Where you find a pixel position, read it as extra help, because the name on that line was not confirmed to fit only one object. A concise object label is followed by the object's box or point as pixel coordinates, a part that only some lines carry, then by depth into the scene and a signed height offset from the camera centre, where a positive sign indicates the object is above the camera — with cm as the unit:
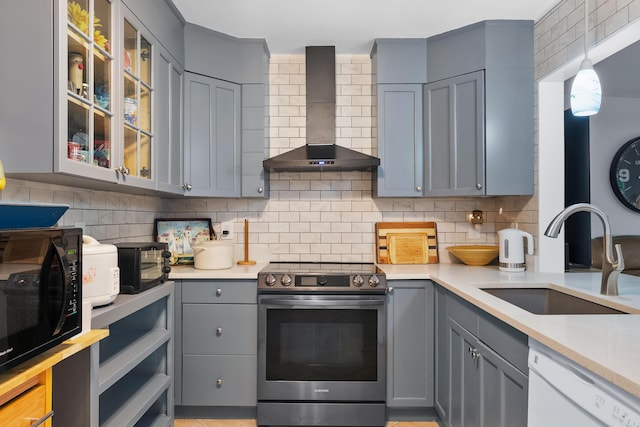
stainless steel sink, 188 -42
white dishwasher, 94 -48
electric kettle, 259 -21
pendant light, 179 +57
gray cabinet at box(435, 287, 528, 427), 147 -67
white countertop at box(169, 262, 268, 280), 247 -35
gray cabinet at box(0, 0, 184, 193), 134 +48
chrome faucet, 175 -18
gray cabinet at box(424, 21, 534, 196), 260 +72
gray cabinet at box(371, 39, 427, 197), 283 +72
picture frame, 290 -13
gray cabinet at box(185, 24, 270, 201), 281 +75
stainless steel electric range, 244 -81
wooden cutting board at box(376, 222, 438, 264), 303 -20
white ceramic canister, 265 -25
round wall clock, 403 +43
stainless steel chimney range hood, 295 +86
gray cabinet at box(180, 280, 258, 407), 249 -71
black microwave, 96 -20
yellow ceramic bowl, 287 -27
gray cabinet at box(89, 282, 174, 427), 155 -62
